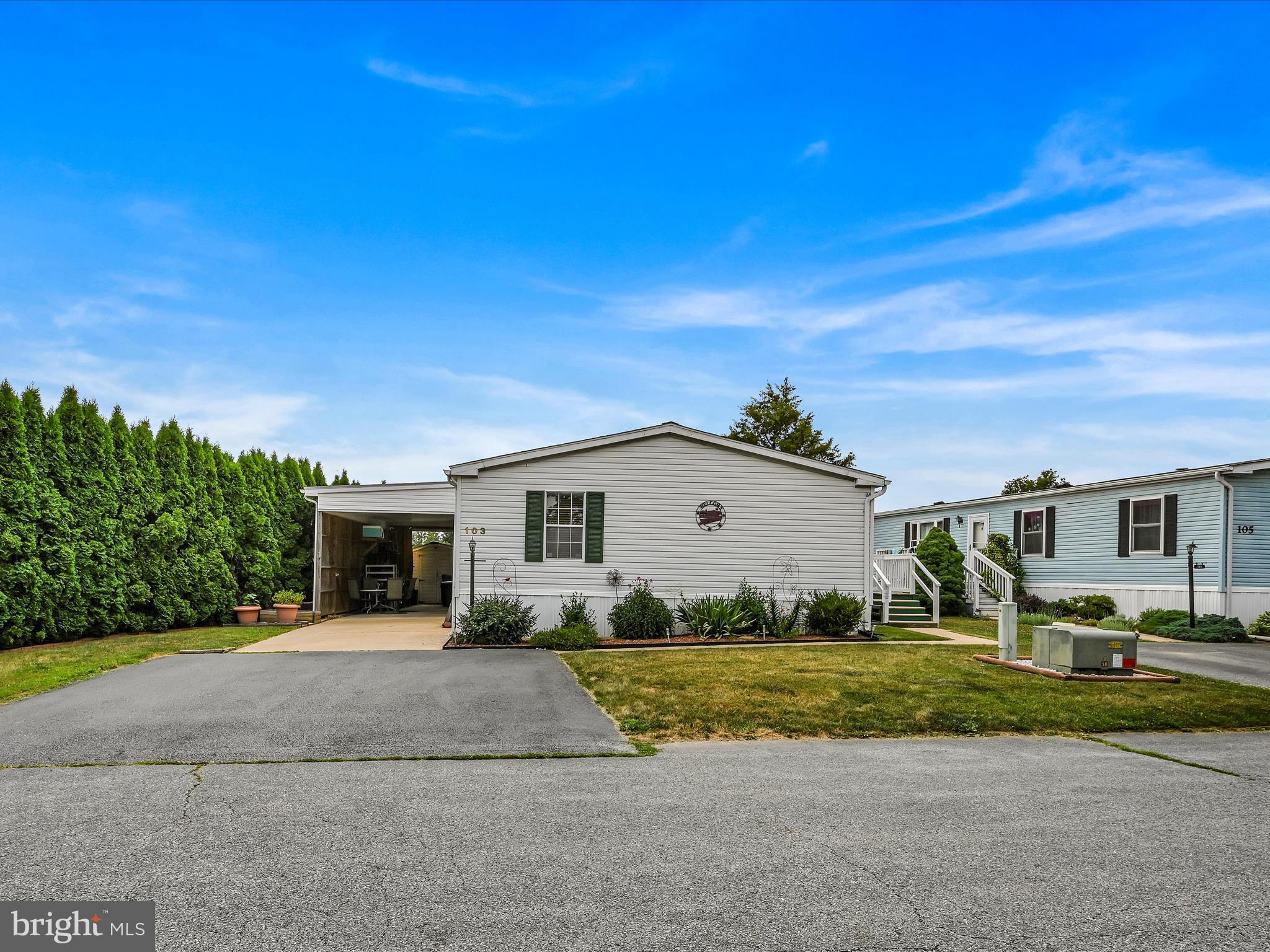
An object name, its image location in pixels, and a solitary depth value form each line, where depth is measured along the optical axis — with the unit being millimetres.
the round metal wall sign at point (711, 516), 16172
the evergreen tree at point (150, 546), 16438
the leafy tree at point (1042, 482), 39781
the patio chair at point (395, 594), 23391
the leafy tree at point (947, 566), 22047
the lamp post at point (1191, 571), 17078
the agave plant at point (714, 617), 15461
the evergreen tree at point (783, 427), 37125
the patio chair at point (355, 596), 22656
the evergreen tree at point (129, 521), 16016
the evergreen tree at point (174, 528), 16812
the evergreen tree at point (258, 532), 19484
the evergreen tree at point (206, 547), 17766
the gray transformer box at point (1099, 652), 10859
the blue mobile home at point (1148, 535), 17891
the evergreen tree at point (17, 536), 13539
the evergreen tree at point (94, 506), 14984
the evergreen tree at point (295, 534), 20766
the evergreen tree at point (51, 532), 14211
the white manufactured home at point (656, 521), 15656
